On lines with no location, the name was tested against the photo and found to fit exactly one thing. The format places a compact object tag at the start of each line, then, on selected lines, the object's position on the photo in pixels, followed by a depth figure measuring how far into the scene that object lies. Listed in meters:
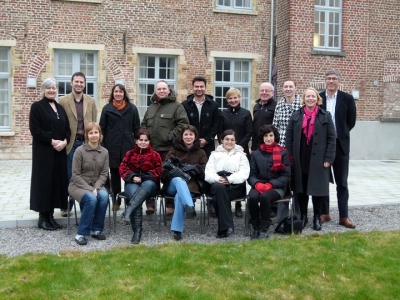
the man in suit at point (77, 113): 6.85
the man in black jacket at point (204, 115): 7.29
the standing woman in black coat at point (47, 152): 6.43
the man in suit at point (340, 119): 6.80
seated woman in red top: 6.34
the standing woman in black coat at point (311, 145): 6.50
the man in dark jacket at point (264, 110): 7.27
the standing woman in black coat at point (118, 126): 7.00
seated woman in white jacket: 6.30
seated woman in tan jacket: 6.04
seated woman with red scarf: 6.21
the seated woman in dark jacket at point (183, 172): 6.14
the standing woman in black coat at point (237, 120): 7.23
